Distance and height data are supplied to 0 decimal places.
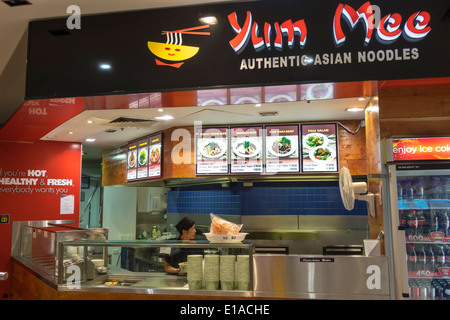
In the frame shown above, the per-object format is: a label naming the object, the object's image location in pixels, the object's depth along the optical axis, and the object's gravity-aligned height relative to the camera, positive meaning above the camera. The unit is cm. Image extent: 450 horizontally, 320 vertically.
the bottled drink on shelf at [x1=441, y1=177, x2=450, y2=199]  314 +11
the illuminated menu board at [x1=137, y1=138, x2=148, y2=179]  660 +79
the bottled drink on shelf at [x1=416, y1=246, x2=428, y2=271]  310 -48
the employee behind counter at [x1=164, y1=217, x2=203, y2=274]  350 -51
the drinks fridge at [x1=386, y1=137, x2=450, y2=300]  301 -9
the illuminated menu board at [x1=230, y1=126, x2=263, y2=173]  575 +81
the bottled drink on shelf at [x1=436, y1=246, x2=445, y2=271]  309 -46
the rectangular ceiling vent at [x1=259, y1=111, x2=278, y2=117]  526 +122
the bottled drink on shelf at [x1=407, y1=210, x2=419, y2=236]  312 -18
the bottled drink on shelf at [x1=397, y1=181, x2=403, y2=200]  316 +10
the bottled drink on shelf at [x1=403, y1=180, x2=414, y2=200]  315 +8
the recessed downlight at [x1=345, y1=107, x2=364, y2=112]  500 +121
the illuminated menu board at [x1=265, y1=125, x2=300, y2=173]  566 +80
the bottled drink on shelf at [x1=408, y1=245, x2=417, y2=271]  312 -47
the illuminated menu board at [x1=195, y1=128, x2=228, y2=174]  583 +81
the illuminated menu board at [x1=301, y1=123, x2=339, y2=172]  556 +80
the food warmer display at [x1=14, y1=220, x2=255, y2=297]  306 -56
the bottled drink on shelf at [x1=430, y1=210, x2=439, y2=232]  311 -15
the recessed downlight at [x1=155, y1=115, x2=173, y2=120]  525 +120
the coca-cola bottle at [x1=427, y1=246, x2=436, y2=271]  310 -48
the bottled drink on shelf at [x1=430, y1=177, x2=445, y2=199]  316 +10
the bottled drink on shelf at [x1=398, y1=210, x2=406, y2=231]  311 -13
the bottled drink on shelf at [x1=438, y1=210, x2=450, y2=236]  310 -18
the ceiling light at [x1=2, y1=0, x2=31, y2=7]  288 +152
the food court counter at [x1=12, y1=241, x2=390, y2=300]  296 -60
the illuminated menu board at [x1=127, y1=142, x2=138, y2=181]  695 +80
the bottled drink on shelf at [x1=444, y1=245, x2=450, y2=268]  310 -44
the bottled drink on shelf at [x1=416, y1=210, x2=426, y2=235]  311 -18
